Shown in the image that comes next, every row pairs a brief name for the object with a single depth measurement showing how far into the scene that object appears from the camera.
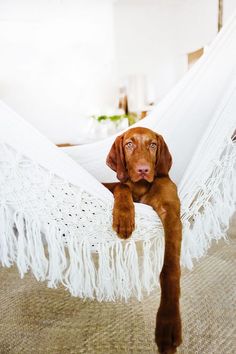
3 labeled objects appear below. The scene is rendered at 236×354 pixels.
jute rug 0.94
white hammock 0.91
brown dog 0.76
